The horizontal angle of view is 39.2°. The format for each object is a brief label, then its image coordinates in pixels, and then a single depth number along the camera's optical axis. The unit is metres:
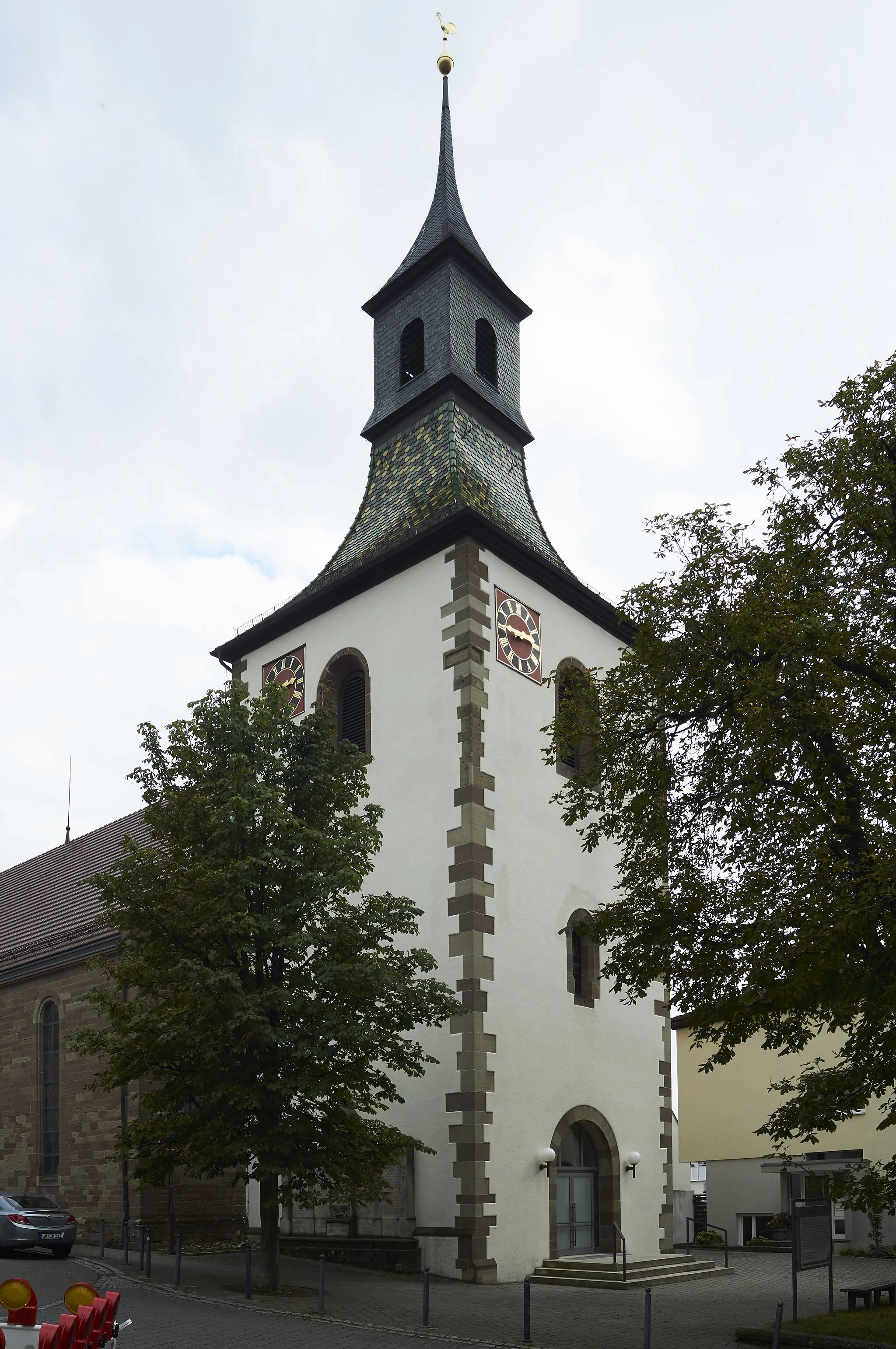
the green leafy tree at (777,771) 12.22
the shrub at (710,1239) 29.24
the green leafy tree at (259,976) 15.28
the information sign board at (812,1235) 14.10
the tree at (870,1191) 11.89
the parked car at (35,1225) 19.33
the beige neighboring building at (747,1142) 29.20
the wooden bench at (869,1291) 15.49
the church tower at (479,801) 18.88
